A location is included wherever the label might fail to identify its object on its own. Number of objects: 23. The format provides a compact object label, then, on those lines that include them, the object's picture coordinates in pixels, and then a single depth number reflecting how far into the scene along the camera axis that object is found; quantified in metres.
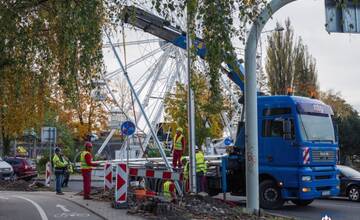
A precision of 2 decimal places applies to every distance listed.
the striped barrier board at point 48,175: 26.28
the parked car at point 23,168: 34.28
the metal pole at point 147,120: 14.86
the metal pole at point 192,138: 15.45
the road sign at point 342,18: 9.52
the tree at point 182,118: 34.72
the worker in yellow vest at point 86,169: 16.45
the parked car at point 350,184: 20.27
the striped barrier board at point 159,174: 14.07
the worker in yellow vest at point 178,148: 17.25
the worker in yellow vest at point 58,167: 20.81
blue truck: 15.59
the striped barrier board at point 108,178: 16.81
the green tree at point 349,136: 44.12
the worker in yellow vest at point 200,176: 17.30
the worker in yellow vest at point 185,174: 15.81
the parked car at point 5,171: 30.95
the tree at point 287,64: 55.75
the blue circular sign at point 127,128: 21.28
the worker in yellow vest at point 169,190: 14.68
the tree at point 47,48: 8.84
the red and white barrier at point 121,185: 13.95
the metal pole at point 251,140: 13.23
